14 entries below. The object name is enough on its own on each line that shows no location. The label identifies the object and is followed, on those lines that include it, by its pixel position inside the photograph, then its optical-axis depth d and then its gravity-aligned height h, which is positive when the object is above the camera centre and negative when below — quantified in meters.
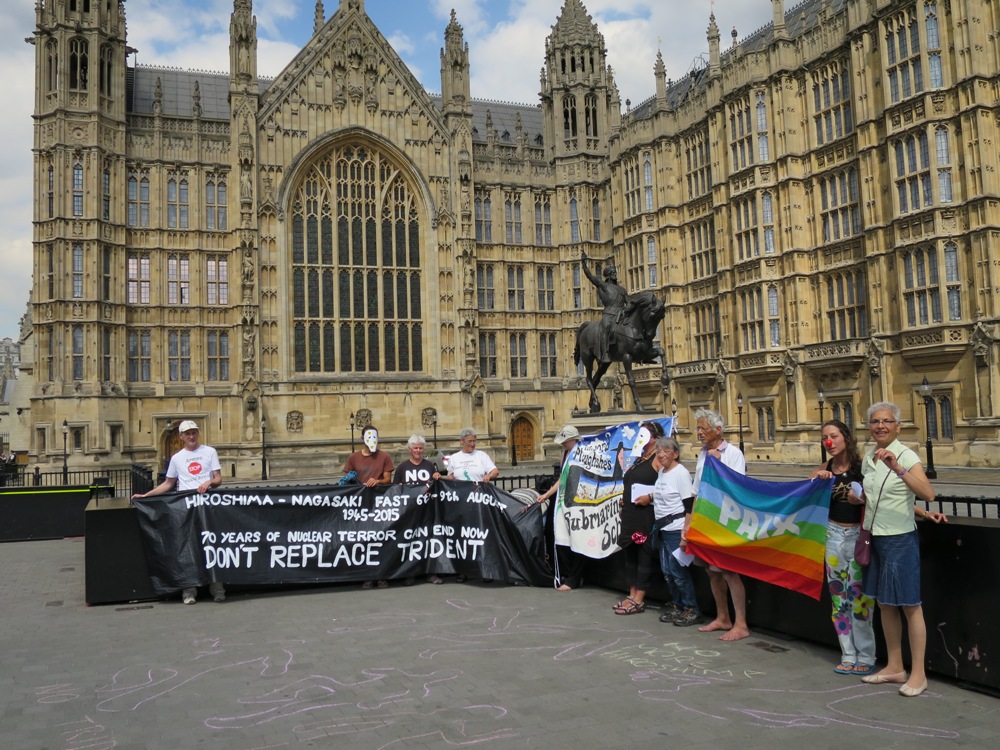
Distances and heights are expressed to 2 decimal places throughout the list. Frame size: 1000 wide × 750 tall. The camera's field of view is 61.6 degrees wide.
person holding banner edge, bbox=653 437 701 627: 9.29 -1.02
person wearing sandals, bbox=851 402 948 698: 6.67 -0.97
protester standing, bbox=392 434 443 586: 12.17 -0.47
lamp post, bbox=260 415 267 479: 39.12 -0.25
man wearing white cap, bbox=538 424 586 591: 11.50 -1.75
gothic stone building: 29.92 +9.31
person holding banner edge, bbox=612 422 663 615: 9.84 -1.20
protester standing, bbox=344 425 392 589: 12.09 -0.34
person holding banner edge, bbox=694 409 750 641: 8.66 -1.53
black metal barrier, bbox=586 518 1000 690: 6.61 -1.46
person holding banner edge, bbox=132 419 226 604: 11.34 -0.31
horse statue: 18.47 +2.10
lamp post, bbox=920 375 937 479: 29.02 +0.89
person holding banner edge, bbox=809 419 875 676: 7.24 -1.25
